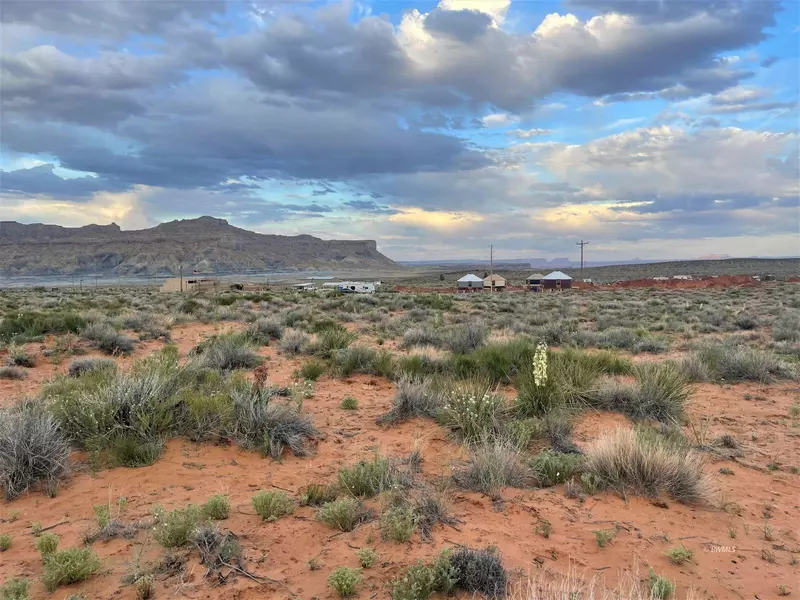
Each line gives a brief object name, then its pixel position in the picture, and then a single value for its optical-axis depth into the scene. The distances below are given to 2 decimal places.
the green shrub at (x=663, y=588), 3.13
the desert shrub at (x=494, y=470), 4.65
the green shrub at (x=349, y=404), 7.71
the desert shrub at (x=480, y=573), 3.15
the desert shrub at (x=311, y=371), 9.62
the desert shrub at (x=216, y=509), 4.11
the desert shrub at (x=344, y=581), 3.13
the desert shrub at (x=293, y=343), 12.27
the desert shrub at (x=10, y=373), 9.25
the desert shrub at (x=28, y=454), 4.69
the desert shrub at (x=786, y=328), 14.26
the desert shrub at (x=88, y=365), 9.12
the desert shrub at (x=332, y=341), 11.90
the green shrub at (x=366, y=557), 3.43
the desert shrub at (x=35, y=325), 13.11
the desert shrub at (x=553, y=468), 4.88
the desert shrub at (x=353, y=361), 10.08
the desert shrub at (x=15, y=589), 3.06
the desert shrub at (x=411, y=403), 7.03
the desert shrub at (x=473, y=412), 6.01
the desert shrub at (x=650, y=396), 7.21
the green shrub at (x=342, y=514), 3.95
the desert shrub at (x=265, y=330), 13.87
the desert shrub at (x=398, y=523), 3.69
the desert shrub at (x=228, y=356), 10.01
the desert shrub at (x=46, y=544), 3.58
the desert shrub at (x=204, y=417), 5.99
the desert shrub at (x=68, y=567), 3.26
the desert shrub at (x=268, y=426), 5.80
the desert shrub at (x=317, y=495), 4.46
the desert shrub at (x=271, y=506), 4.16
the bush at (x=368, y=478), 4.54
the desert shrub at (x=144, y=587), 3.13
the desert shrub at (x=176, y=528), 3.66
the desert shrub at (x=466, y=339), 11.62
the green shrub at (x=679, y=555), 3.58
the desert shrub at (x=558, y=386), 6.95
